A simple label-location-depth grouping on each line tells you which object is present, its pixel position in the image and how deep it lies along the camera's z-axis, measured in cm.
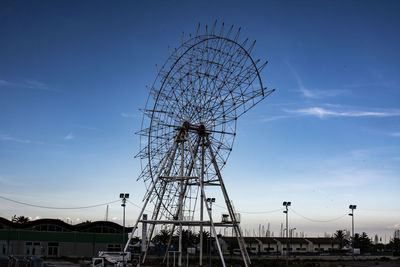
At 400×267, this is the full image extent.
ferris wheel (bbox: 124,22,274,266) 4244
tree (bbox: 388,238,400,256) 11596
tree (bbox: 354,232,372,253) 15784
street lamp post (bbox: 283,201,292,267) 6875
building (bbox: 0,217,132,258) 8100
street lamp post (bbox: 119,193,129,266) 5534
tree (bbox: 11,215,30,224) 14412
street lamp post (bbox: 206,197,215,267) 7018
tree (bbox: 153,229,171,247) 11331
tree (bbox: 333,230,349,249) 15689
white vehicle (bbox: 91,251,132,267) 4978
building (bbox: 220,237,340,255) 13738
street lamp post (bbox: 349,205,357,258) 8594
